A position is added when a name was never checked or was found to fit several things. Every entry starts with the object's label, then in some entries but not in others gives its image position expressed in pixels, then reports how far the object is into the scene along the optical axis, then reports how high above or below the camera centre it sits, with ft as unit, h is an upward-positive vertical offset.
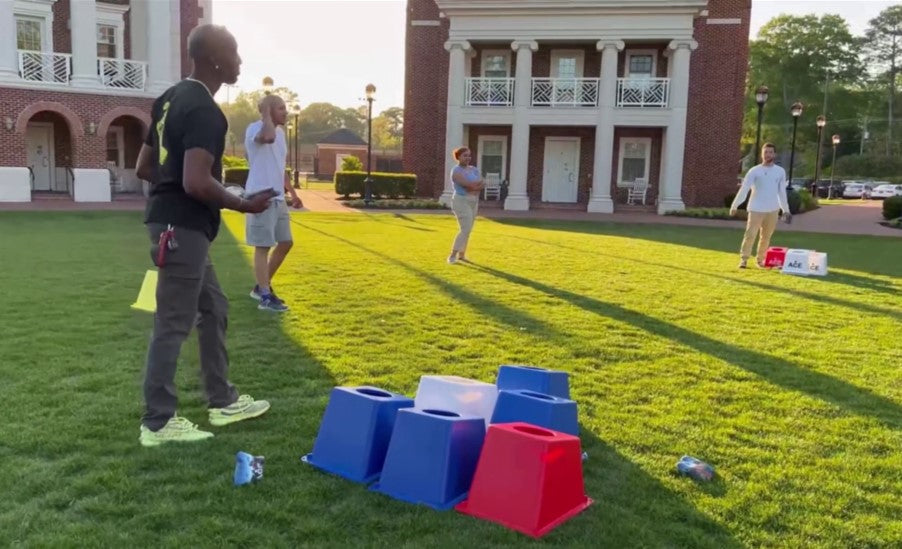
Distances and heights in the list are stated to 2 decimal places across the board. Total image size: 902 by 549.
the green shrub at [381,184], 92.89 -0.38
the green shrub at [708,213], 80.07 -2.18
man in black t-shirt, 11.14 -0.41
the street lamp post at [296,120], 119.65 +9.94
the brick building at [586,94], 86.17 +11.55
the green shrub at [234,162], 119.95 +2.26
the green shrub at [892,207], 81.05 -0.75
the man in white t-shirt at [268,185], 20.99 -0.26
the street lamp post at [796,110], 98.33 +11.78
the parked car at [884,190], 173.36 +2.38
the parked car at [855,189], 183.21 +2.43
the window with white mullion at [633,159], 93.81 +4.03
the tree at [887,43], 265.95 +57.88
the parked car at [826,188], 184.85 +2.19
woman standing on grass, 33.96 -0.55
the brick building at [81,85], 76.28 +9.27
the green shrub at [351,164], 120.57 +2.62
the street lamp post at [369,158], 86.38 +2.80
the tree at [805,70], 260.21 +45.45
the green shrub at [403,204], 83.97 -2.62
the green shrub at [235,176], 97.91 -0.03
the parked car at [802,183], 184.09 +3.70
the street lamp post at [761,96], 83.82 +11.41
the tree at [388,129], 322.55 +24.83
